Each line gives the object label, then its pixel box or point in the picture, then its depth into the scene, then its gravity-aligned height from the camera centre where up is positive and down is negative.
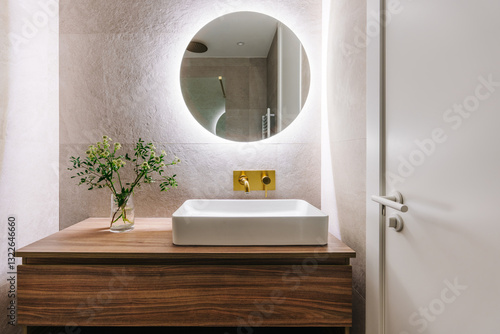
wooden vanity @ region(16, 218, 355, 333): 0.95 -0.42
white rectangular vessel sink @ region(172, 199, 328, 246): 1.01 -0.23
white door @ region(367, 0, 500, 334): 0.52 +0.00
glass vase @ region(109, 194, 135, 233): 1.24 -0.22
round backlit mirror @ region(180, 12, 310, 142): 1.47 +0.46
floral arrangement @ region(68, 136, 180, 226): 1.23 -0.02
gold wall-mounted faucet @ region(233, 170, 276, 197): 1.48 -0.07
